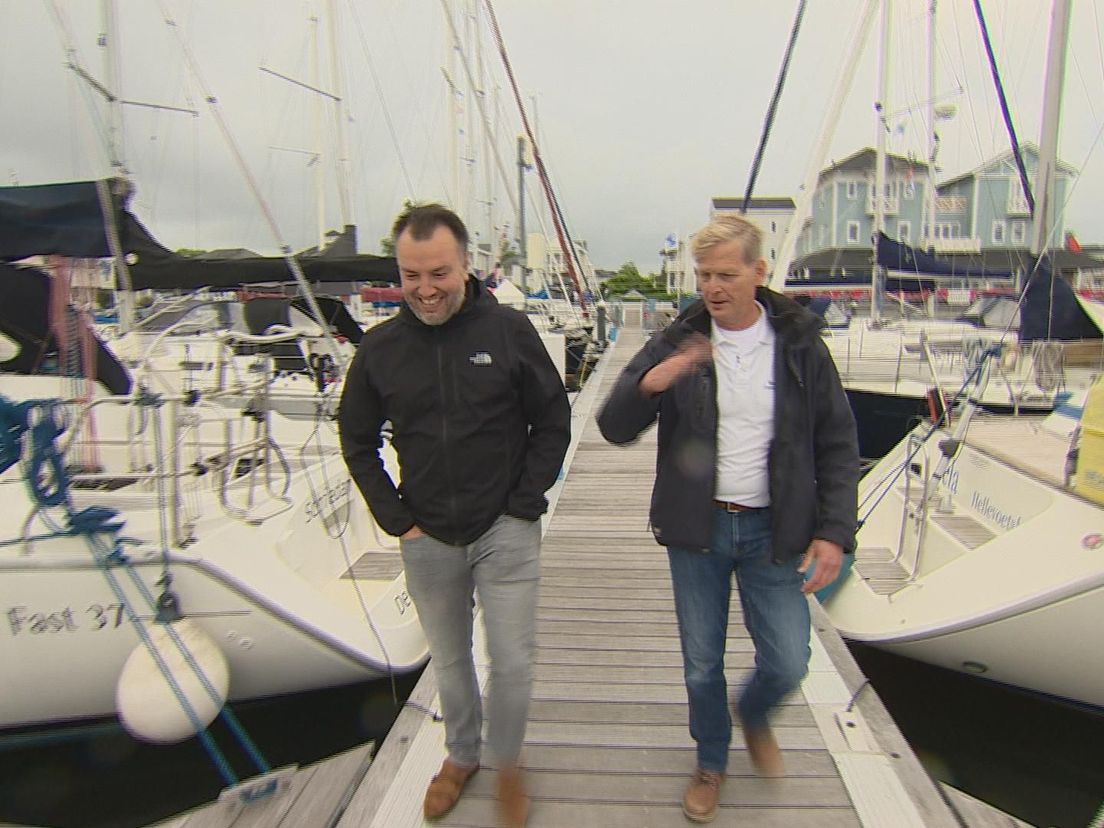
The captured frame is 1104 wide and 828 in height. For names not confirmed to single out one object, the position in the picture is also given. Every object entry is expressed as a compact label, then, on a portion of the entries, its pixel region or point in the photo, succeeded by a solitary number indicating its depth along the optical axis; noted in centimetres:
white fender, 308
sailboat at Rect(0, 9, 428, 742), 312
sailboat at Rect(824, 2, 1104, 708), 339
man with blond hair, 201
